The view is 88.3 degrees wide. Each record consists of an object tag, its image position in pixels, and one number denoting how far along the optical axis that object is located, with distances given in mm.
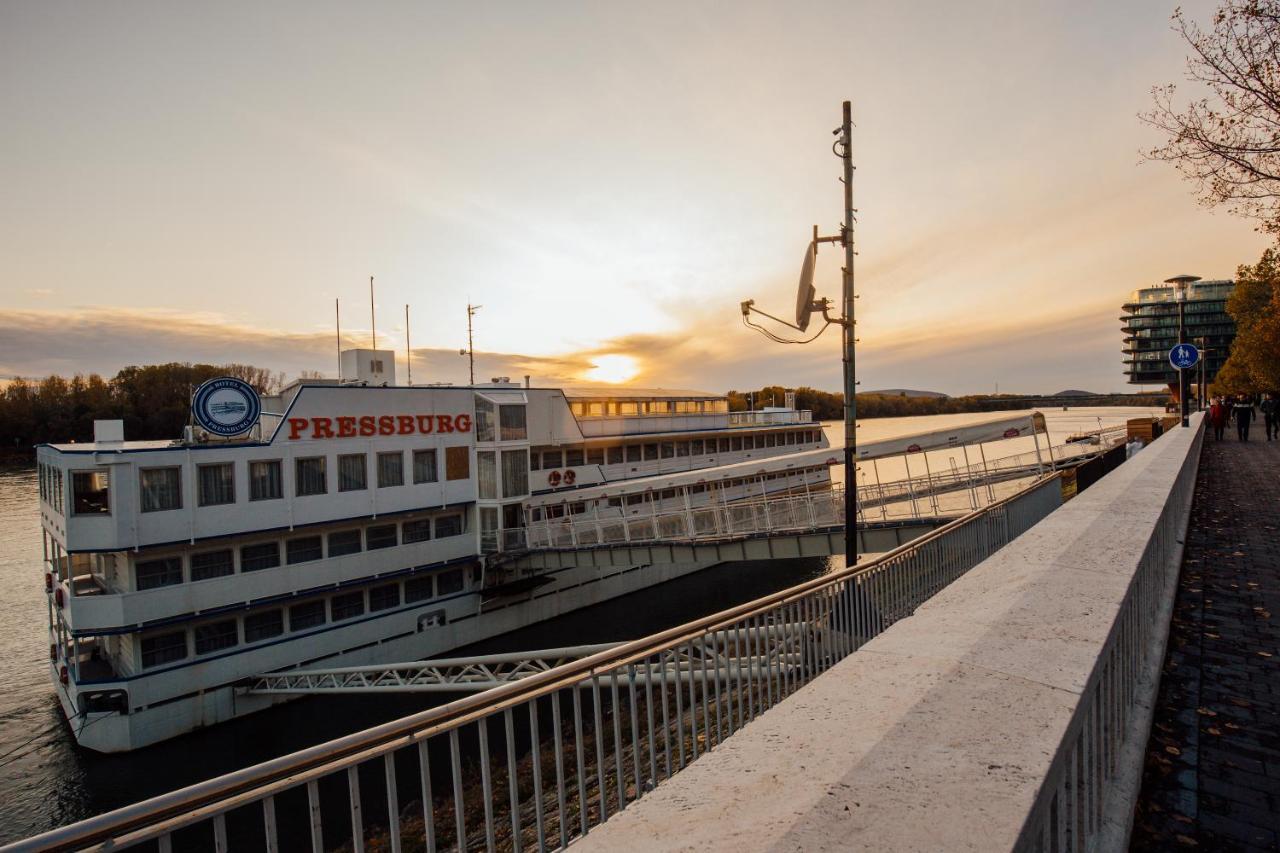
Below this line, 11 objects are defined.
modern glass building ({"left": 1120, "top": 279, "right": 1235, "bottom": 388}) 109750
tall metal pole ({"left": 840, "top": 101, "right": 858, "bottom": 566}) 14672
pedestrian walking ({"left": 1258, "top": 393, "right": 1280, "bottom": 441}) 31062
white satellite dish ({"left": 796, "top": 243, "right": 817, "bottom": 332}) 15320
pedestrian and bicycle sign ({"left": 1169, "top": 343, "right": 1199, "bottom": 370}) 21645
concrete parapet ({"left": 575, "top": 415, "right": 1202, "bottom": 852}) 1990
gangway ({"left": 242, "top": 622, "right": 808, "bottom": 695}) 16359
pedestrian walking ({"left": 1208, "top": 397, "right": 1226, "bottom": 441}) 32000
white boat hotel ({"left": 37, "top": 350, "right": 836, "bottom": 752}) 17672
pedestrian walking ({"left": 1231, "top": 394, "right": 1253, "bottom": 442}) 29406
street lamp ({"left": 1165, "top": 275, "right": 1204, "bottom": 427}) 22172
